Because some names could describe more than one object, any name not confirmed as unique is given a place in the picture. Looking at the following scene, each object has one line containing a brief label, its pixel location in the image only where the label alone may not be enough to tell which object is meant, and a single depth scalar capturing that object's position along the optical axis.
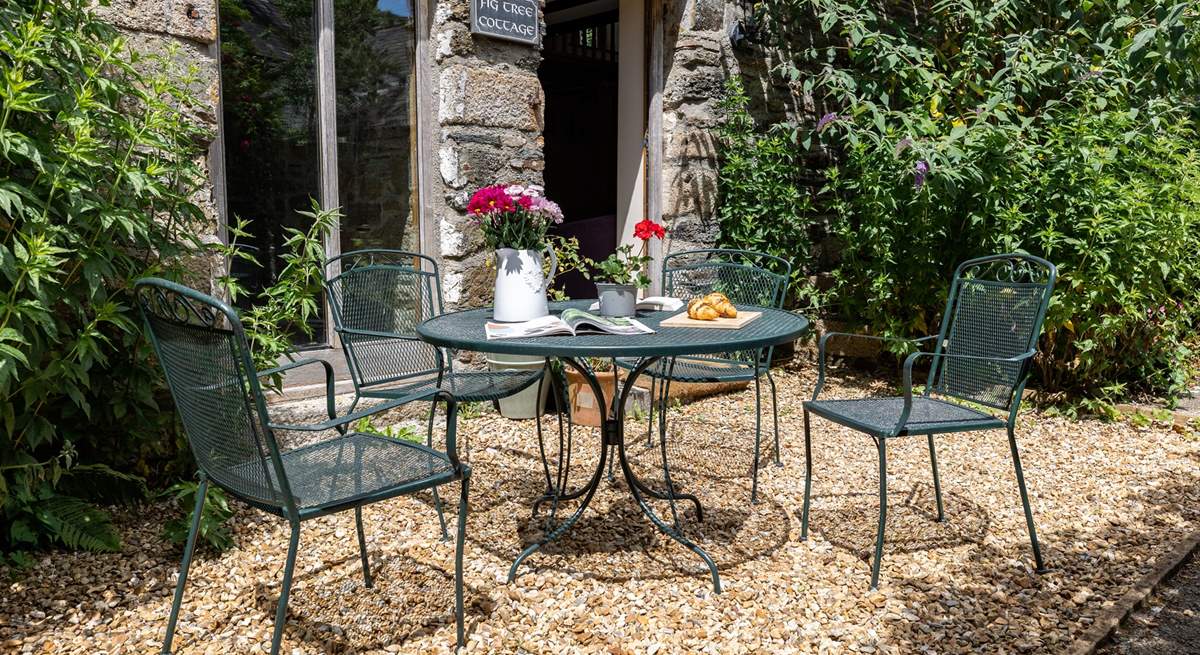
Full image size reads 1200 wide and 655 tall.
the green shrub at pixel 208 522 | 2.55
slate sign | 3.91
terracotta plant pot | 4.07
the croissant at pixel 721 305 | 2.59
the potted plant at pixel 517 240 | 2.48
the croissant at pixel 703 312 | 2.55
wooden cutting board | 2.45
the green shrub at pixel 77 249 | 2.22
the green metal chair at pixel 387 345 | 2.90
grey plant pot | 2.60
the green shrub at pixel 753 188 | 5.04
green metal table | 2.10
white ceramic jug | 2.52
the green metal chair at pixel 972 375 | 2.43
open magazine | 2.27
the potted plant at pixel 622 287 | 2.60
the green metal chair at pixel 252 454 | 1.70
